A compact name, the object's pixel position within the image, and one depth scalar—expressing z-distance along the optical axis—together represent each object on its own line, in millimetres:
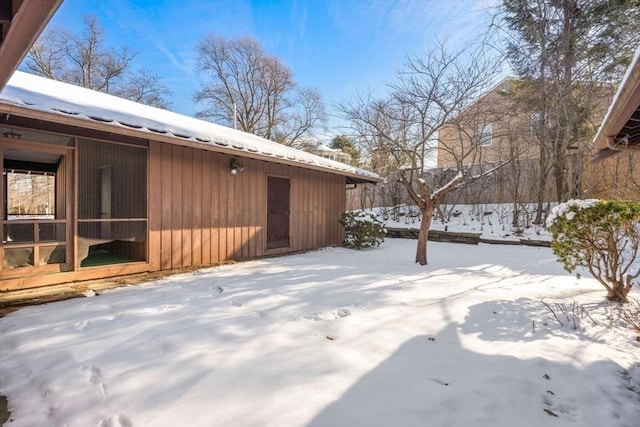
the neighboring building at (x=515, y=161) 7602
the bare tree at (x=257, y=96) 20000
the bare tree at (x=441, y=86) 6641
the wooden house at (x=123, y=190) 3887
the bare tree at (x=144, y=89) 17344
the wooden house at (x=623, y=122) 2069
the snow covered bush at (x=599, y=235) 3244
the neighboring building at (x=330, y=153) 20016
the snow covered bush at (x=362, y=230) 8375
